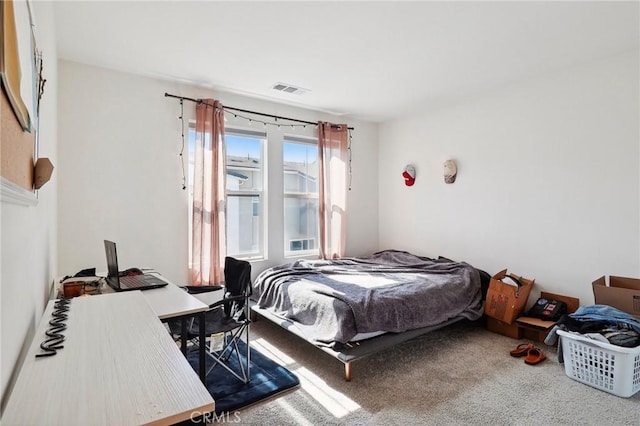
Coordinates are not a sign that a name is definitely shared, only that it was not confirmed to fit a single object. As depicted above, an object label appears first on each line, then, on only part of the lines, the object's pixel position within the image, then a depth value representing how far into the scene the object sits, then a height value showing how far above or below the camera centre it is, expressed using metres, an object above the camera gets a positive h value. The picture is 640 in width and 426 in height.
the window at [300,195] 4.42 +0.29
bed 2.50 -0.71
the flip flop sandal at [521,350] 2.84 -1.13
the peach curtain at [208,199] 3.50 +0.19
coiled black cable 1.12 -0.43
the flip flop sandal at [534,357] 2.71 -1.14
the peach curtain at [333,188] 4.47 +0.40
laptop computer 2.18 -0.46
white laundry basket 2.23 -1.02
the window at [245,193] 3.96 +0.29
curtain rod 3.47 +1.23
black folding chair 2.38 -0.76
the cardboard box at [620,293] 2.55 -0.60
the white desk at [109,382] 0.76 -0.44
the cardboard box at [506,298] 3.18 -0.78
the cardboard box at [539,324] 3.01 -0.96
